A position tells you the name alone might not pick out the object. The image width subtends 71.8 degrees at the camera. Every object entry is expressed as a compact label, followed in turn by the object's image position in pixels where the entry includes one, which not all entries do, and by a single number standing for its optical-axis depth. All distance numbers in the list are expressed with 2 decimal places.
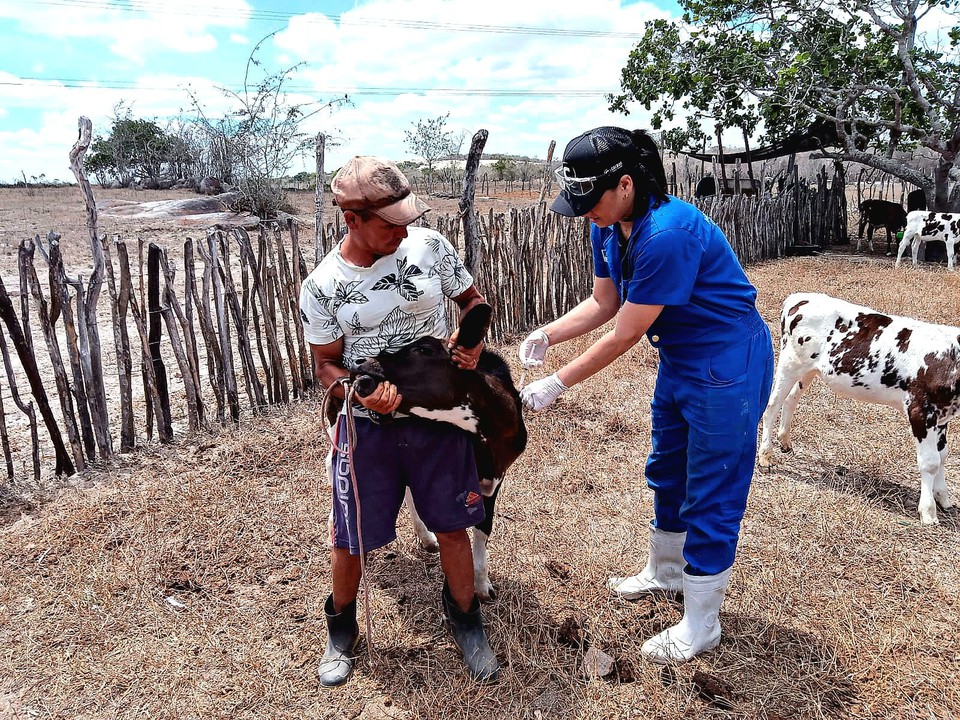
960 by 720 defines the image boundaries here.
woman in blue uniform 2.10
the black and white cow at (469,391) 2.09
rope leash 2.08
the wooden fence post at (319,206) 5.61
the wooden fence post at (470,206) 6.04
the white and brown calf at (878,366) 3.46
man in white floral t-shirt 2.04
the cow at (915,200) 15.22
